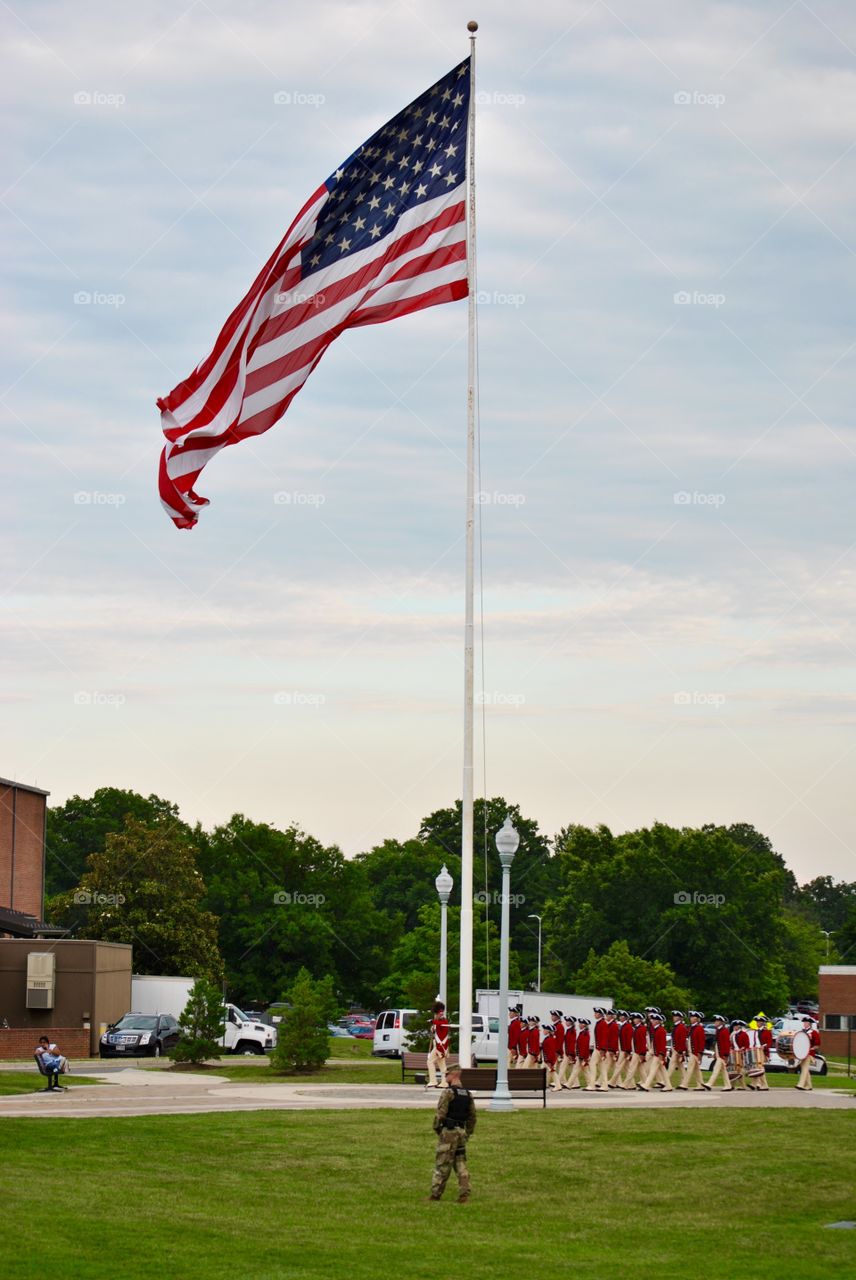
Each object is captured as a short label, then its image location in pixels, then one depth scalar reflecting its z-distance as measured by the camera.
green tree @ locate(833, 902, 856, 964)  106.75
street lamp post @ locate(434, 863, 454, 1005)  38.84
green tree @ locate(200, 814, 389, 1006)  88.00
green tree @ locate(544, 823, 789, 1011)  87.06
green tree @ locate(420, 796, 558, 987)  123.38
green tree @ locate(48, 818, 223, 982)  72.94
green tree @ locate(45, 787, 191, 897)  120.31
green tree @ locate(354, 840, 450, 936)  124.80
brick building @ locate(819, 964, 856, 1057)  70.12
